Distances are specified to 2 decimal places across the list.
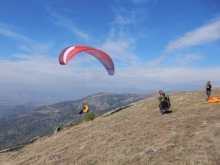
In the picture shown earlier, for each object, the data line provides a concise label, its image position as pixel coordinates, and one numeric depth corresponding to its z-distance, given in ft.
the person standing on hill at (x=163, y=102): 61.84
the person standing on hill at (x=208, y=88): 74.21
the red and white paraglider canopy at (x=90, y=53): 68.47
